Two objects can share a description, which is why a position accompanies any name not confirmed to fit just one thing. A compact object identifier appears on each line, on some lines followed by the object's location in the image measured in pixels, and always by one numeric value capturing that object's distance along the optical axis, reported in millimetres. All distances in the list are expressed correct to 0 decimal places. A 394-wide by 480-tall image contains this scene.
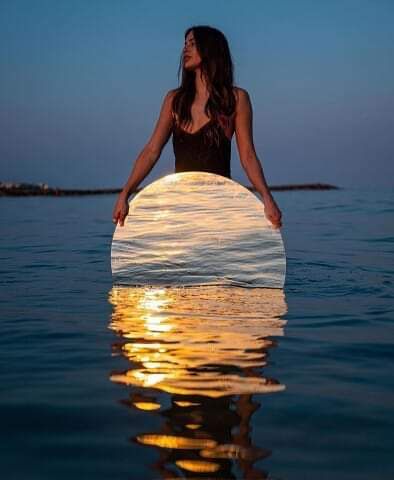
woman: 4980
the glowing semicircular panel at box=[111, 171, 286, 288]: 5086
